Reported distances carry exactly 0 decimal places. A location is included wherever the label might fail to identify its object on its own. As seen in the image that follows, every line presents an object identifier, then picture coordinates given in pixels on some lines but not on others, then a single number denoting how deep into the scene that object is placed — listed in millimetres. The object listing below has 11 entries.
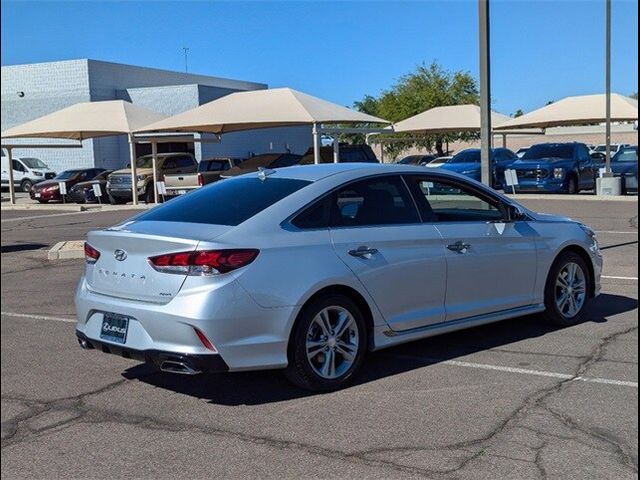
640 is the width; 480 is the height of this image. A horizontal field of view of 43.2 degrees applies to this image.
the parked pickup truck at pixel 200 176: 27469
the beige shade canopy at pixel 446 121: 34781
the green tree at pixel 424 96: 52500
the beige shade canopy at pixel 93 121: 28297
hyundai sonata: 5293
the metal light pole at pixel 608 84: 27375
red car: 31703
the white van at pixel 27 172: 42219
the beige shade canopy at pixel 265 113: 23906
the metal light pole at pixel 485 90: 10766
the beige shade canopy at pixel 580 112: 30031
